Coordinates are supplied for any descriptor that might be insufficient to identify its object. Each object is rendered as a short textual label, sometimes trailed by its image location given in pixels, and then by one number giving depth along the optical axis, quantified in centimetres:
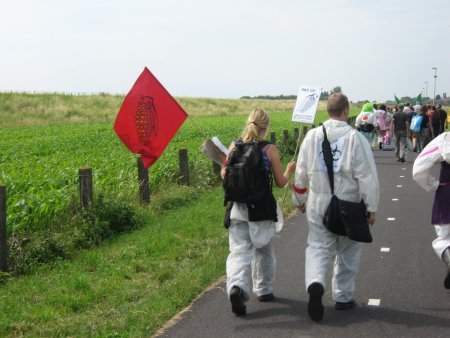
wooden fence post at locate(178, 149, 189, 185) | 1369
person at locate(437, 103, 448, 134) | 2308
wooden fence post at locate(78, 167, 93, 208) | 954
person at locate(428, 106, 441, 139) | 2228
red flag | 1024
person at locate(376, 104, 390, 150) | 2342
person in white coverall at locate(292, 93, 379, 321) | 550
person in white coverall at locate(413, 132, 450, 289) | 613
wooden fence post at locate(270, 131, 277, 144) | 1941
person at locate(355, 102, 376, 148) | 2144
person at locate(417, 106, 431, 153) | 2169
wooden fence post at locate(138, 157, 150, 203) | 1160
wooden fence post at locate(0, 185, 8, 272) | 734
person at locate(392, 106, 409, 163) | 2012
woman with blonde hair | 564
